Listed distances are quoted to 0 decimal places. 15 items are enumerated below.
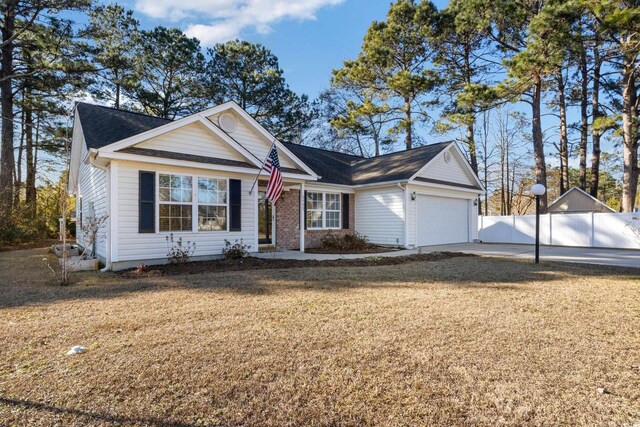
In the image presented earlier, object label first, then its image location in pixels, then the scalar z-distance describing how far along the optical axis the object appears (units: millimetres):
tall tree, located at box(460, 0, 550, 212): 13031
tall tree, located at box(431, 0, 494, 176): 17594
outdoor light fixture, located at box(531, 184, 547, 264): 9198
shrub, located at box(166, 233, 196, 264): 8672
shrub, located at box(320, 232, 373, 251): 12547
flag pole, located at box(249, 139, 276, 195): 9996
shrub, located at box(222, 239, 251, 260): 9500
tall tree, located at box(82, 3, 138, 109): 18484
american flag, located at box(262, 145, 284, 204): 9578
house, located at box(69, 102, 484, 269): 8320
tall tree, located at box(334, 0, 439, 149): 19688
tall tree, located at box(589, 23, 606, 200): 18484
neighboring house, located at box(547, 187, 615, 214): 17547
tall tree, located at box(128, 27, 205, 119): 20922
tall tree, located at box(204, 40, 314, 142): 22516
